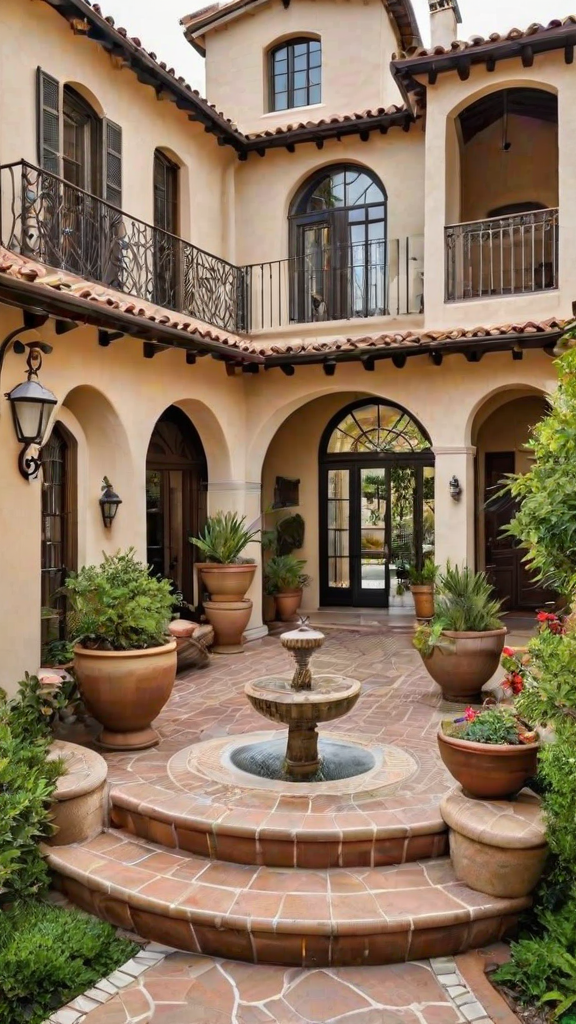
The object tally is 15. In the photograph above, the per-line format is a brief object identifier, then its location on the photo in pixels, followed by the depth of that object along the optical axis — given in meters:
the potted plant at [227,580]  10.76
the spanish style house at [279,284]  8.59
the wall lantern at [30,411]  6.77
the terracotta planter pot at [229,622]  10.77
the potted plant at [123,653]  6.29
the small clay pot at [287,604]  13.58
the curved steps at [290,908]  4.22
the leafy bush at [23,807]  4.54
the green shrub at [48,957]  3.89
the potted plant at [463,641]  7.61
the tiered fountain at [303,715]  5.52
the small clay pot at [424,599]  12.70
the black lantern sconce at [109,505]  9.10
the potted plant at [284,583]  13.52
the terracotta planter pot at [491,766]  4.71
